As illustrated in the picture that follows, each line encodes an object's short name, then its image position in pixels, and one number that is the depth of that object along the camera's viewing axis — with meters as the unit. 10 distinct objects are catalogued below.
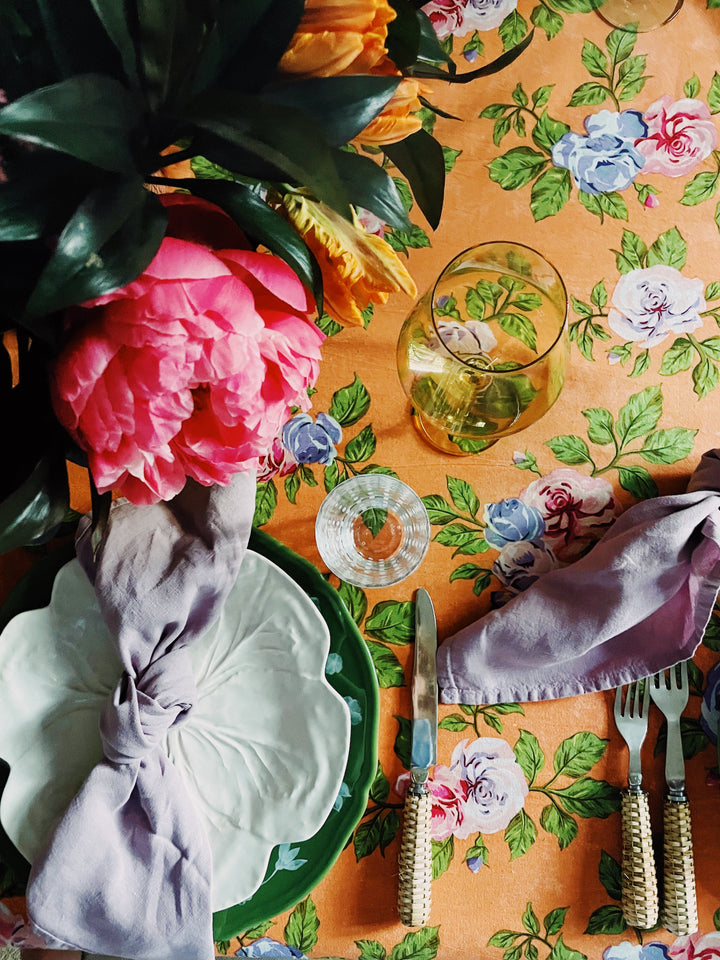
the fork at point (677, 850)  0.62
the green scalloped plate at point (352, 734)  0.59
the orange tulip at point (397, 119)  0.28
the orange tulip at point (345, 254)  0.30
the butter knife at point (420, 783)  0.61
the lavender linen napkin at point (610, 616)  0.61
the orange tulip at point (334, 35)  0.25
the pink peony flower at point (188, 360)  0.25
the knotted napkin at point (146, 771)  0.54
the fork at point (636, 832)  0.62
